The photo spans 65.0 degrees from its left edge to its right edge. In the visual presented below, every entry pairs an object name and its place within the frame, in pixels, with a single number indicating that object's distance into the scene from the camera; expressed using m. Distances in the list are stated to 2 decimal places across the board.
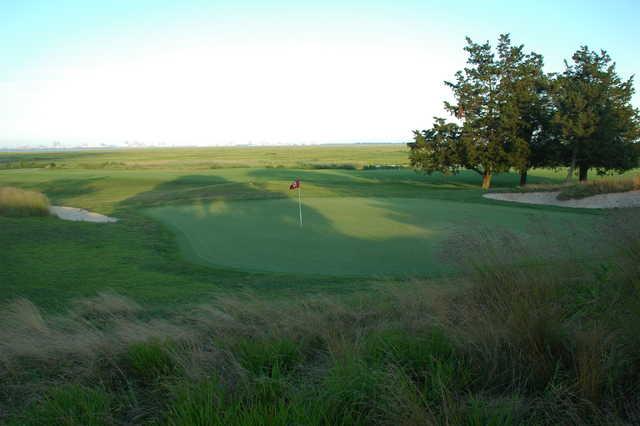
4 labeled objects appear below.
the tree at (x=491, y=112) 32.03
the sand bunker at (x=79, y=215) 20.16
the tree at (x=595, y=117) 29.78
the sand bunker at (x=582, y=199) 18.97
